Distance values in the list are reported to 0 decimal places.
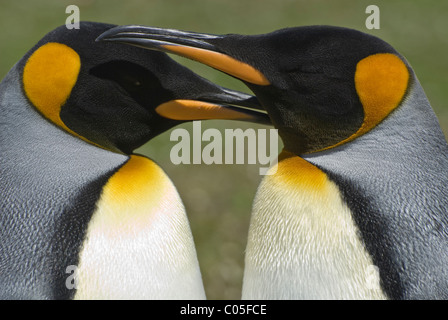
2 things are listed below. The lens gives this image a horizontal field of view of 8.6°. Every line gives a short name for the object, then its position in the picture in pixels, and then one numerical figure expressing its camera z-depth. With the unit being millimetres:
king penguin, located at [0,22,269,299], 2111
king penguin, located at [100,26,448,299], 2095
